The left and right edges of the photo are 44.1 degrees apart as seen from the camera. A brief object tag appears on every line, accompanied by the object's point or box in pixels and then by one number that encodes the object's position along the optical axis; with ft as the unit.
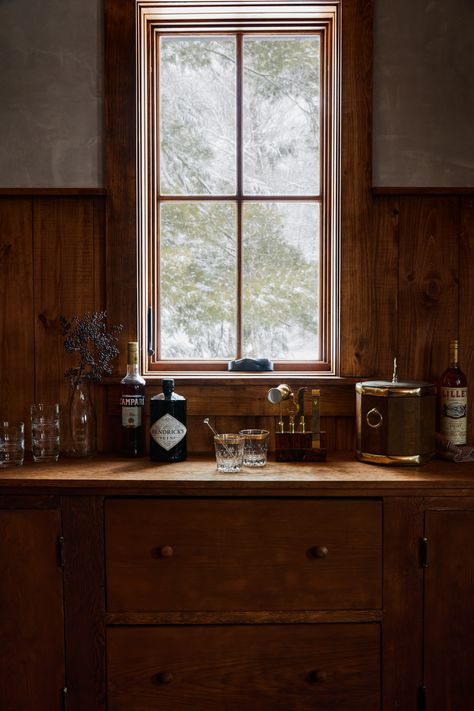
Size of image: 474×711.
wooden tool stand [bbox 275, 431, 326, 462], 6.47
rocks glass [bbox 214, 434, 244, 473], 5.99
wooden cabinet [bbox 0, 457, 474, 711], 5.63
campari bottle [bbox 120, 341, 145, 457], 6.61
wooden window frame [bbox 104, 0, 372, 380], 6.90
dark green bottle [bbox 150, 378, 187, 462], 6.32
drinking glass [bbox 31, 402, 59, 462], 6.56
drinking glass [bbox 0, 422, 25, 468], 6.29
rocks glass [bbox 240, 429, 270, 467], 6.20
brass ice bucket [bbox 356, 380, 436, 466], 6.10
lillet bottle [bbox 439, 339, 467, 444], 6.63
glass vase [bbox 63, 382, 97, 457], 6.73
